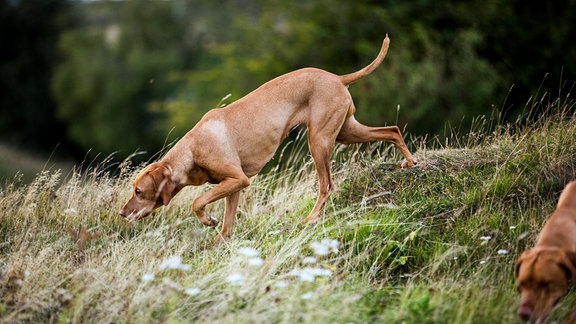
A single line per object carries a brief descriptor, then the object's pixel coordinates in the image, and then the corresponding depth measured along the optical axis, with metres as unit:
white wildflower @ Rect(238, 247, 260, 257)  8.28
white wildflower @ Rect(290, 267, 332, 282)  8.29
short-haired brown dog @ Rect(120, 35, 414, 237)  11.73
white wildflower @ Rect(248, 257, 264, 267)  8.36
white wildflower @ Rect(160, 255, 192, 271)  8.22
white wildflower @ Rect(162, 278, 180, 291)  7.77
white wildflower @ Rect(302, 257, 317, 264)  8.81
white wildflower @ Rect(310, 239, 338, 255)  8.66
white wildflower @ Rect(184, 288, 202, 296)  8.31
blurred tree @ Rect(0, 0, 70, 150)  64.94
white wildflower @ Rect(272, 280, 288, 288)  8.36
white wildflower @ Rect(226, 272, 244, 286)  8.04
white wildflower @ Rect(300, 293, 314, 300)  7.99
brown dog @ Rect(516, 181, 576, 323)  7.42
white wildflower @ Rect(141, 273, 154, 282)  8.41
